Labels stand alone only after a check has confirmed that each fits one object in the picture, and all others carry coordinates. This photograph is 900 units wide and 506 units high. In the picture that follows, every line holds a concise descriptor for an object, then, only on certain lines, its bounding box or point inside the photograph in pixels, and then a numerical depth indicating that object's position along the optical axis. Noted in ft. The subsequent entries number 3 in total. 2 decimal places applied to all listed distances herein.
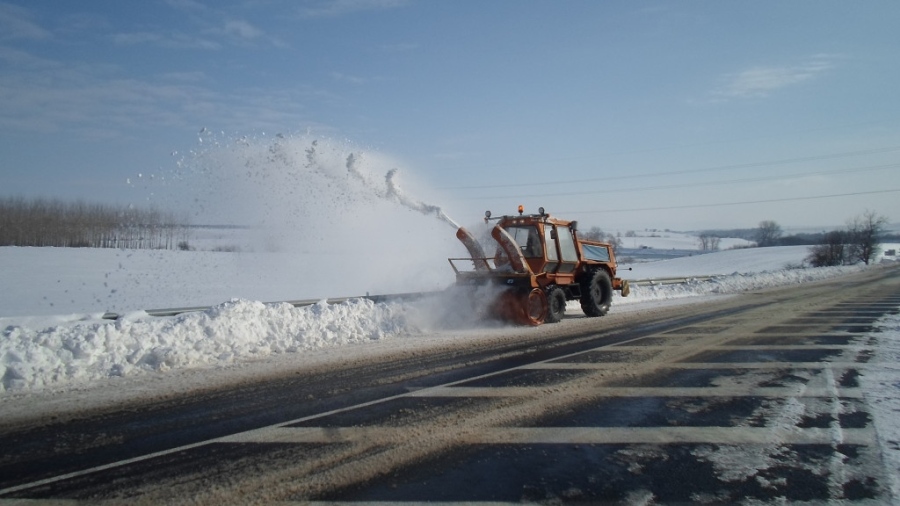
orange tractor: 45.37
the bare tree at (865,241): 261.85
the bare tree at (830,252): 238.27
